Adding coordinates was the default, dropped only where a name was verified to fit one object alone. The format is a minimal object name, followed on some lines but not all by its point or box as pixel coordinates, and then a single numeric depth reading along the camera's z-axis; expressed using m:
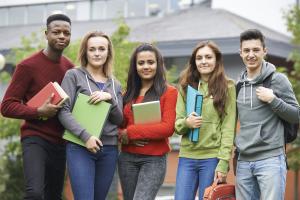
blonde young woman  8.21
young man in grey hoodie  8.11
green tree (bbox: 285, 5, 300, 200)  26.90
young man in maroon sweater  8.29
